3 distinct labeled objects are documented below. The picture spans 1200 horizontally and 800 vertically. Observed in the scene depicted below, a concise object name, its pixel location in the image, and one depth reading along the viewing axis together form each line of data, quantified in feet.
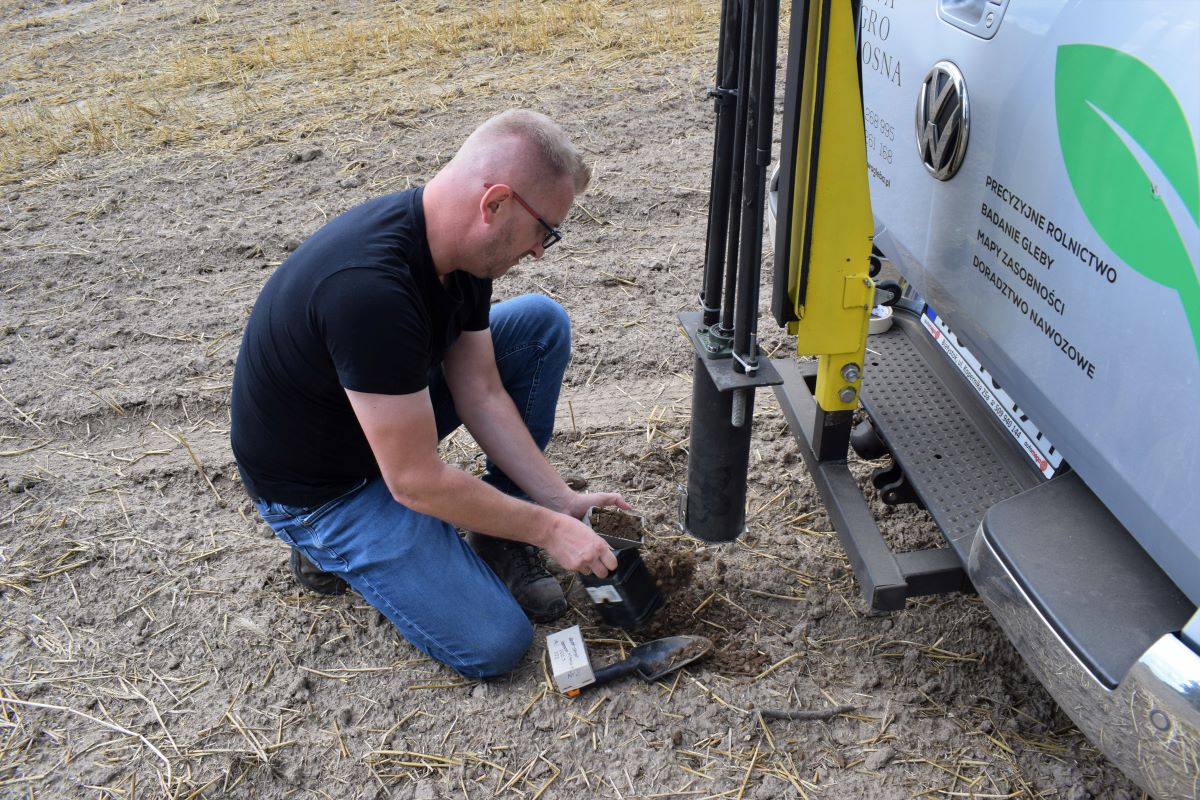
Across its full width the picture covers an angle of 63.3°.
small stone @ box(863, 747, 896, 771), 8.11
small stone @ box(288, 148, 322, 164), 21.74
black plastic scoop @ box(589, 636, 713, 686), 9.09
